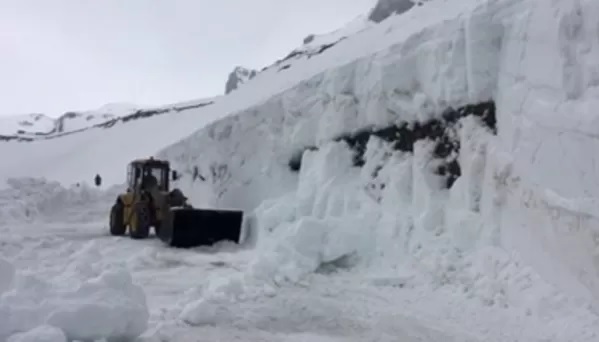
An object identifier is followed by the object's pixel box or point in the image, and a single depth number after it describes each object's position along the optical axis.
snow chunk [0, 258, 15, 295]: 4.58
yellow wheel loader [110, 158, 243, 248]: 11.51
